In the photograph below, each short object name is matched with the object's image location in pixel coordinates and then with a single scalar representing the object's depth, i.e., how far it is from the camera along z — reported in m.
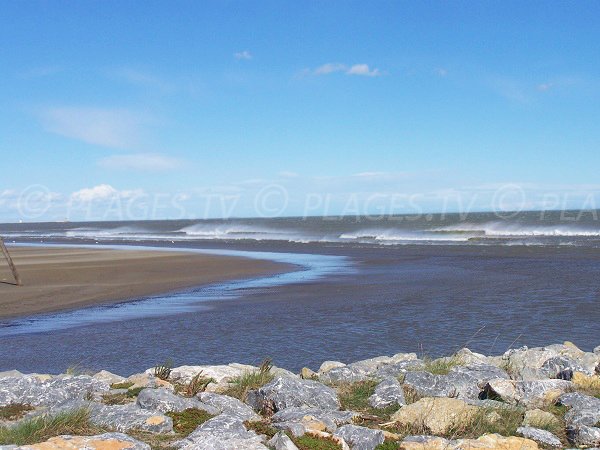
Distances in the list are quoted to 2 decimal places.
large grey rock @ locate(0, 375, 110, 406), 6.22
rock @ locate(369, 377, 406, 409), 6.30
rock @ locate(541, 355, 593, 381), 7.51
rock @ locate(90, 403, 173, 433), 5.42
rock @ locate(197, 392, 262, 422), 5.91
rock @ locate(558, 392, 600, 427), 5.57
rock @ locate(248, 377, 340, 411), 6.12
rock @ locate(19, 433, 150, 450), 4.62
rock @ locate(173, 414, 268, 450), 4.78
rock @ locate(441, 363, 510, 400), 6.87
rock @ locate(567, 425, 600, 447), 5.25
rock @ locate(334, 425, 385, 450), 5.04
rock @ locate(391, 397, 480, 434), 5.45
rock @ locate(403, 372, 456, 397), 6.77
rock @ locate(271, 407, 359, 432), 5.36
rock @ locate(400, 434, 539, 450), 4.94
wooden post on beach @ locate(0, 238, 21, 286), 21.20
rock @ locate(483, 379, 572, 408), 6.46
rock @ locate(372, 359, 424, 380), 7.57
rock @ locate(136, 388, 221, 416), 5.90
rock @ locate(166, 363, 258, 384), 7.37
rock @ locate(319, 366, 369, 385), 7.40
